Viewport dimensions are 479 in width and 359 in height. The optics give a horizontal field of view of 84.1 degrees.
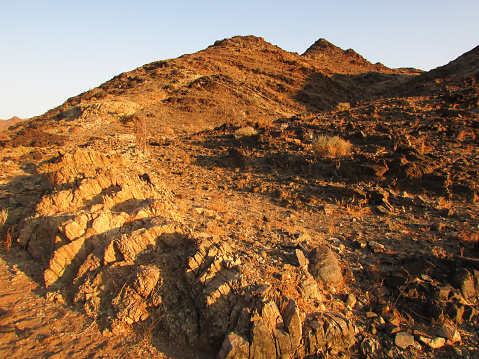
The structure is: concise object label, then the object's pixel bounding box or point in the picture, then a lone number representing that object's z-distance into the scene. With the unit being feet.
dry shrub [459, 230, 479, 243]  12.92
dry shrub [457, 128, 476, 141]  26.39
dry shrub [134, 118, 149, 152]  35.74
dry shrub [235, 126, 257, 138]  36.85
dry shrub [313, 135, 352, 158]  25.76
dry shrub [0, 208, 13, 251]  14.40
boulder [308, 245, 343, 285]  11.05
